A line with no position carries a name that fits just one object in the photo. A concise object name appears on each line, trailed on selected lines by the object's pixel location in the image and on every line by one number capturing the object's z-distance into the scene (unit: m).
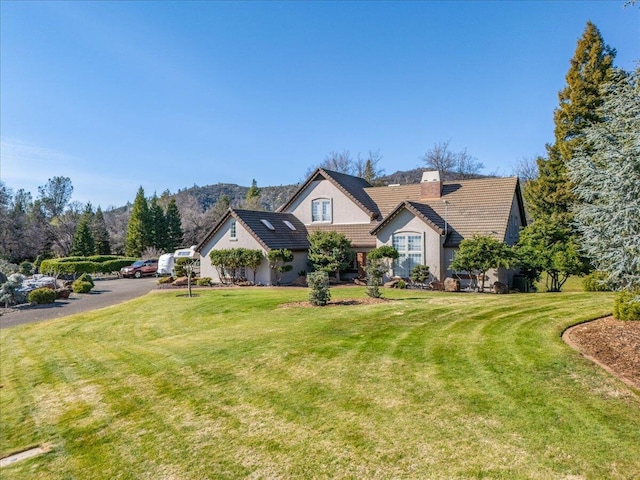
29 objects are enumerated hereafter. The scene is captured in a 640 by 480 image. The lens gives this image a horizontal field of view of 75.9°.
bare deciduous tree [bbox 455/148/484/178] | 58.16
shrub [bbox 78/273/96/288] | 29.34
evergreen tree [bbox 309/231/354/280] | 26.75
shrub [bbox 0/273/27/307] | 22.34
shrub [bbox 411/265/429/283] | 23.89
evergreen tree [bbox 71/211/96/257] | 55.12
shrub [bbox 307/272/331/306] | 16.64
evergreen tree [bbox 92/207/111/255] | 61.78
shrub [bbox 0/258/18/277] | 31.73
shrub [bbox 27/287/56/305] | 23.25
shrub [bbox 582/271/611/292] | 20.17
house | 24.80
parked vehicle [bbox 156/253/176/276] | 38.75
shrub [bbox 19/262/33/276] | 39.59
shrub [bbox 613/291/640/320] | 11.55
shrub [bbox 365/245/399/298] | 25.03
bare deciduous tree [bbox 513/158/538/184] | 55.66
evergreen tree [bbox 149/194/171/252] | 63.41
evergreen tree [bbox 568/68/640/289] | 10.05
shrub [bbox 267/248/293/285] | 26.17
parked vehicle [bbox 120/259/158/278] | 40.59
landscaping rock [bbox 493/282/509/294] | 22.19
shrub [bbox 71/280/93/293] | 28.22
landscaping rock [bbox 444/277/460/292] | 22.61
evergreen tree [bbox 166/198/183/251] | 66.94
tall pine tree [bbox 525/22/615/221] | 28.31
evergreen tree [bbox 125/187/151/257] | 61.44
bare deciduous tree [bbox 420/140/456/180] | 58.25
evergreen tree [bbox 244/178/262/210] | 68.31
